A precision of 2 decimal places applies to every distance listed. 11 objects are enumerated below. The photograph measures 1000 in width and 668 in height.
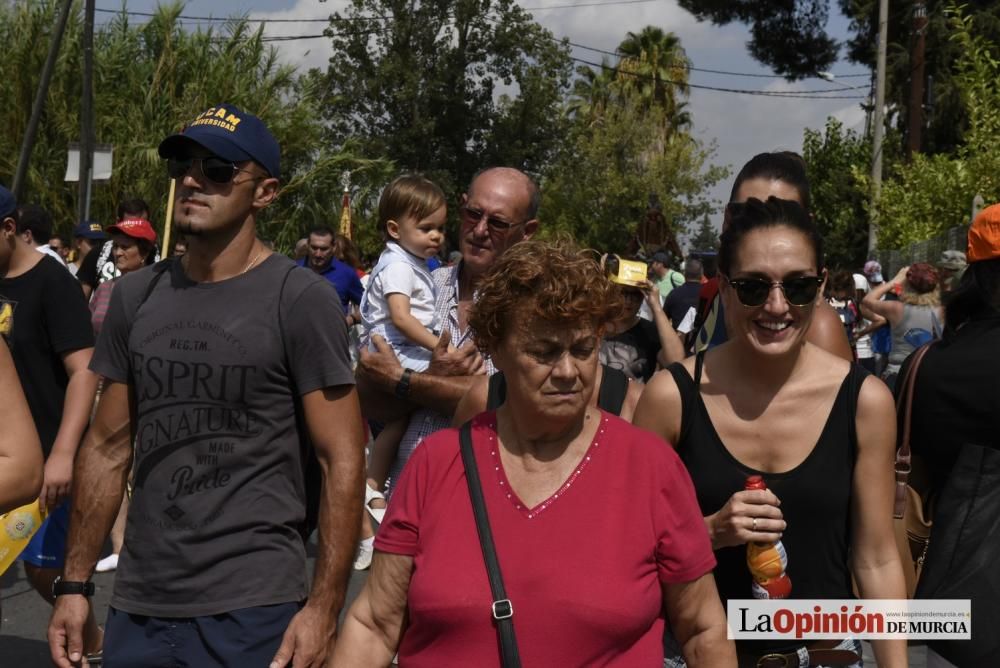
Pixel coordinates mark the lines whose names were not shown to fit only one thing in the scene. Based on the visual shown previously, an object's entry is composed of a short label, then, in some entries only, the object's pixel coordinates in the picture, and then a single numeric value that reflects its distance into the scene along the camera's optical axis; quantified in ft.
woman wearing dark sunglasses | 9.93
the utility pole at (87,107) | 61.26
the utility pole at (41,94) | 68.74
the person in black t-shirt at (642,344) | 19.54
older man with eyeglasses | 12.91
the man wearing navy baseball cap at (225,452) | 10.46
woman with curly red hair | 8.04
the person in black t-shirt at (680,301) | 34.60
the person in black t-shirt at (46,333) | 16.16
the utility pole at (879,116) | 91.04
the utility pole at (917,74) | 86.89
